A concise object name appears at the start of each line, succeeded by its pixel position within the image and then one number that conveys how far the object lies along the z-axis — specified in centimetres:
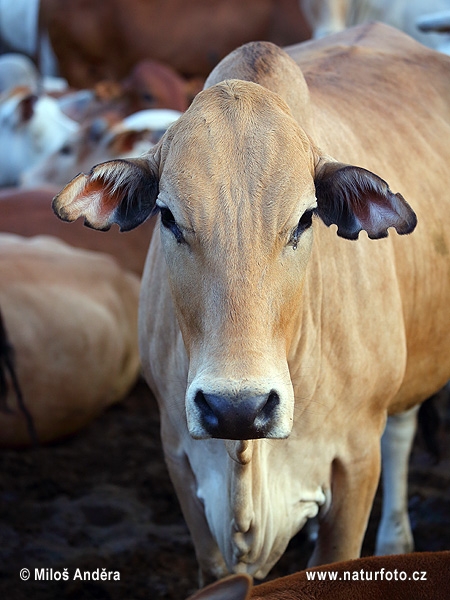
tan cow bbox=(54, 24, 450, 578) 172
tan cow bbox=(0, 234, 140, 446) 377
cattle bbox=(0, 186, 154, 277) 510
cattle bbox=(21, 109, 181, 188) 579
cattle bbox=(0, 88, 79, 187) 705
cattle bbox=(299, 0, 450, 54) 552
